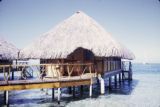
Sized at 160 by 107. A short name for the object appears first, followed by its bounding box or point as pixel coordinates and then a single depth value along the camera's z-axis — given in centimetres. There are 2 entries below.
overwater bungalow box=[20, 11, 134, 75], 1543
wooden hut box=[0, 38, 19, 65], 2186
